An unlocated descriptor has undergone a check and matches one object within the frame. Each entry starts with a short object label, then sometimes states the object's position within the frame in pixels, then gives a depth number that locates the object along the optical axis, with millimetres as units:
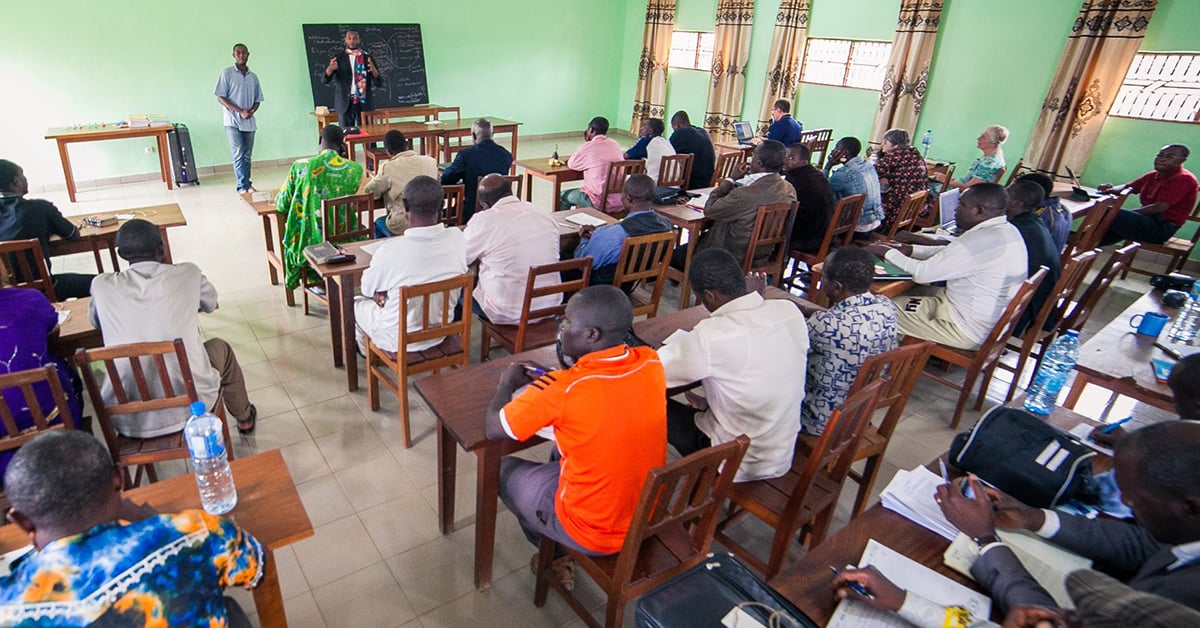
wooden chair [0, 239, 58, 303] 2918
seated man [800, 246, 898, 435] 2254
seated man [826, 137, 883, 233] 4633
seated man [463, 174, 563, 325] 3174
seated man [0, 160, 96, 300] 3291
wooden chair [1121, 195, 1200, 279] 5285
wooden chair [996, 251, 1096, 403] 3330
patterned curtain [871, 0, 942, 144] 6957
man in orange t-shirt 1644
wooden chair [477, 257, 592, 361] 2887
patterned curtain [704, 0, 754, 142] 8789
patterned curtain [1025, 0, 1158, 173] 5781
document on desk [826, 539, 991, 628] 1326
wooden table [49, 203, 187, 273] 3668
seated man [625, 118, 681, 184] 5527
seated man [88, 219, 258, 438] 2191
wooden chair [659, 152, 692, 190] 5411
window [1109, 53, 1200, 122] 5680
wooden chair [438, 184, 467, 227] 4179
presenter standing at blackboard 7258
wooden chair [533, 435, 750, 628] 1605
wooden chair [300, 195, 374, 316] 3676
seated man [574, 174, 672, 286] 3457
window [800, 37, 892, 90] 7730
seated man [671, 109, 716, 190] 5750
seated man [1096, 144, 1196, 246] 5289
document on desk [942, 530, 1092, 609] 1439
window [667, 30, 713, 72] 9664
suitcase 6633
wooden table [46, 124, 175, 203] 5953
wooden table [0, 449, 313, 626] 1473
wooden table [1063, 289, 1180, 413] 2504
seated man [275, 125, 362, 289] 3865
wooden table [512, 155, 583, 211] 5488
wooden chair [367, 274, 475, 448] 2660
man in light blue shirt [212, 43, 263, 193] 6430
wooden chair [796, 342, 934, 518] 2129
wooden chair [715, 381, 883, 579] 1960
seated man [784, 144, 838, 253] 4477
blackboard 7523
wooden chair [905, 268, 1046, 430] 3049
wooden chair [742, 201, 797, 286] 4066
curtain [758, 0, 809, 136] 8195
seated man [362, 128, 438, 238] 4309
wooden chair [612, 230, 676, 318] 3230
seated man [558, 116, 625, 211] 5230
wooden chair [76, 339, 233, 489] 1956
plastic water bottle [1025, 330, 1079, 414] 3183
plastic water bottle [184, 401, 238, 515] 1568
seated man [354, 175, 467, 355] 2793
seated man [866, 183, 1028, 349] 3113
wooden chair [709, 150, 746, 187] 6086
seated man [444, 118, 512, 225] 4781
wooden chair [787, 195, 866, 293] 4320
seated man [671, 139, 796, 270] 4078
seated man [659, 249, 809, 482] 1975
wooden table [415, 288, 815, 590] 1978
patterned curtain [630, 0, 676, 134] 9758
